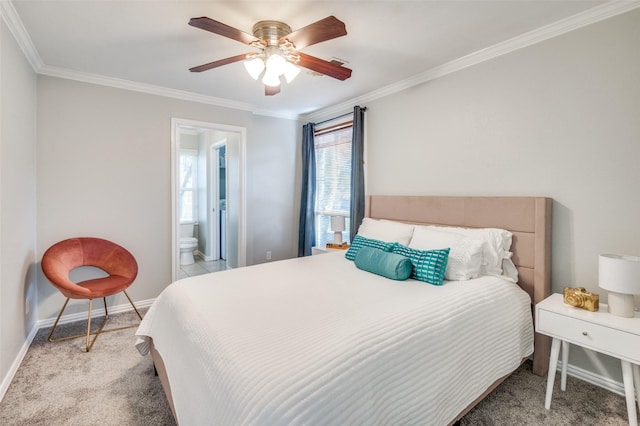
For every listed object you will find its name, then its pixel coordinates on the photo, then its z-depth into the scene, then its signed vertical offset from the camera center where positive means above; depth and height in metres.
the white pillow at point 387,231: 2.66 -0.22
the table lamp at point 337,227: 3.80 -0.25
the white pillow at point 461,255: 2.13 -0.34
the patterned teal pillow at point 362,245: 2.47 -0.32
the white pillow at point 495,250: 2.22 -0.31
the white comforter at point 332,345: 1.04 -0.60
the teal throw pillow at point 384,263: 2.14 -0.42
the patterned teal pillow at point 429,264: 2.07 -0.40
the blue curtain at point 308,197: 4.40 +0.16
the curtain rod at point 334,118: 3.60 +1.25
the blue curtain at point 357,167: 3.62 +0.50
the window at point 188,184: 5.93 +0.47
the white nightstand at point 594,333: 1.55 -0.70
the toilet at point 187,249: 5.32 -0.77
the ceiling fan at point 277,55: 1.80 +1.03
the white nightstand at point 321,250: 3.71 -0.54
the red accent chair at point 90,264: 2.45 -0.56
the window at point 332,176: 4.03 +0.44
